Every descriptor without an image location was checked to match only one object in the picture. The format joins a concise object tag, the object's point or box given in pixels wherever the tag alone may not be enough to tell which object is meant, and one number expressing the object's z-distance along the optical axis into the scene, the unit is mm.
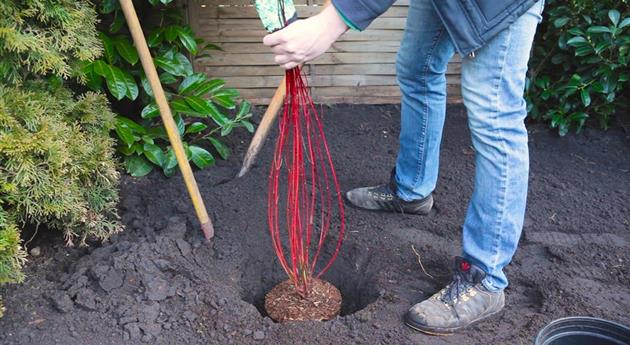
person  1853
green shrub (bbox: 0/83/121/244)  2188
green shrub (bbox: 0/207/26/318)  2123
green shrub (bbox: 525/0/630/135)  3486
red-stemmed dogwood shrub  2146
